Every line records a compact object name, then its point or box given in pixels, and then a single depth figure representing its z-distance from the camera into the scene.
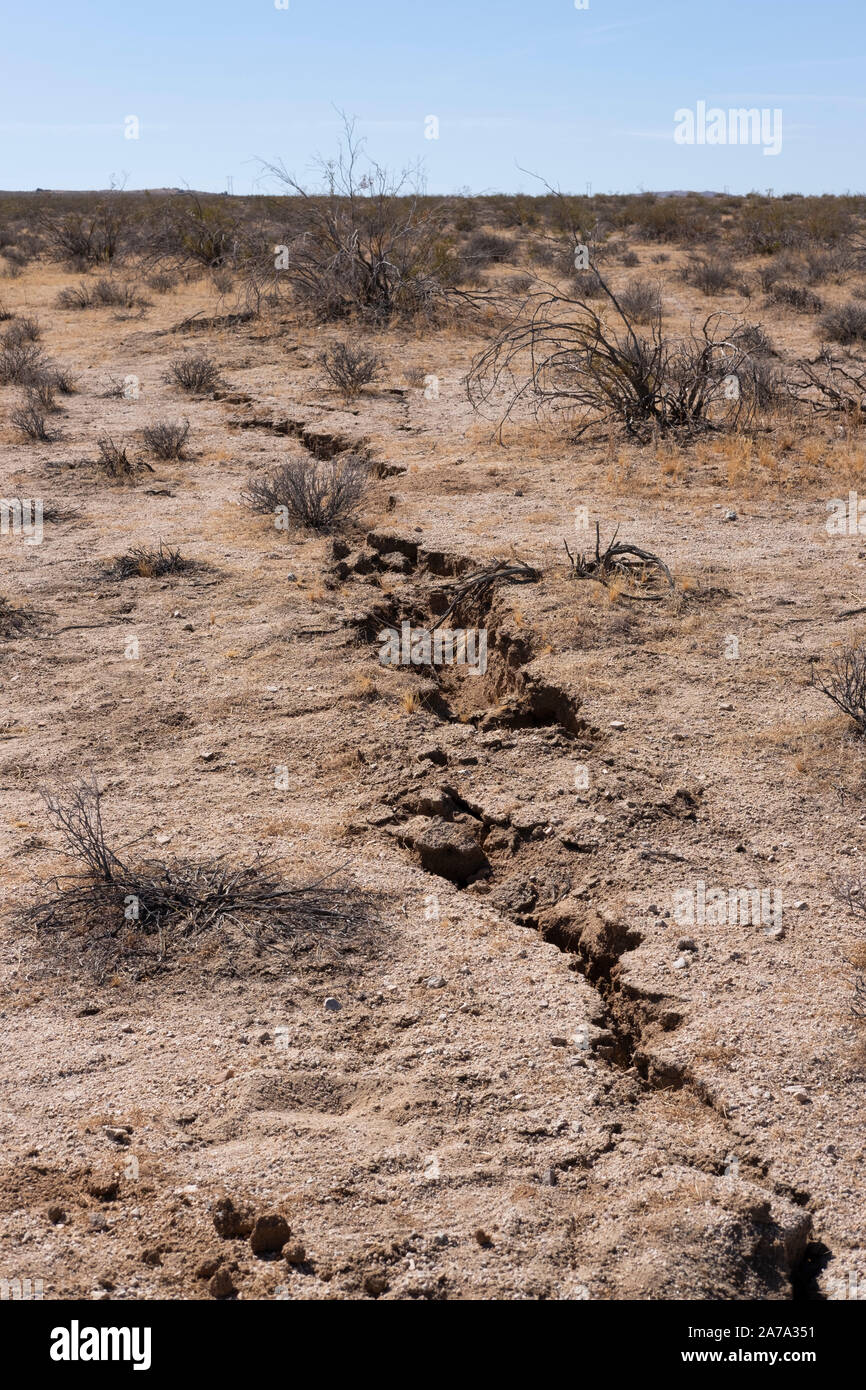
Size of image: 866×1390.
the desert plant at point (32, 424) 9.00
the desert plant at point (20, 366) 10.47
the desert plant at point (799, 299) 13.67
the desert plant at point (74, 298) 14.98
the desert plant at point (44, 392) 9.79
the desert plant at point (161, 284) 15.89
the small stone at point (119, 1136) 2.54
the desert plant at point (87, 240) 18.45
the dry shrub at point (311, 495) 6.92
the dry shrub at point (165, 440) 8.55
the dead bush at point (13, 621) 5.52
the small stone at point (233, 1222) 2.30
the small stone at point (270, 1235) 2.27
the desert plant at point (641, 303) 12.77
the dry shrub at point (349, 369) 10.03
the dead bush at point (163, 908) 3.21
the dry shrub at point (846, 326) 11.70
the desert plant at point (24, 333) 12.69
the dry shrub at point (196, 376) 10.54
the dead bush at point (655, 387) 8.28
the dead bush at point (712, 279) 15.48
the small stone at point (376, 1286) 2.17
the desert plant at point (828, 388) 8.45
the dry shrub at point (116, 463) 8.06
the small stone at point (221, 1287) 2.16
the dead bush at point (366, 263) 12.89
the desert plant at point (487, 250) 18.31
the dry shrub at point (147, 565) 6.27
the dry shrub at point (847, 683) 4.16
